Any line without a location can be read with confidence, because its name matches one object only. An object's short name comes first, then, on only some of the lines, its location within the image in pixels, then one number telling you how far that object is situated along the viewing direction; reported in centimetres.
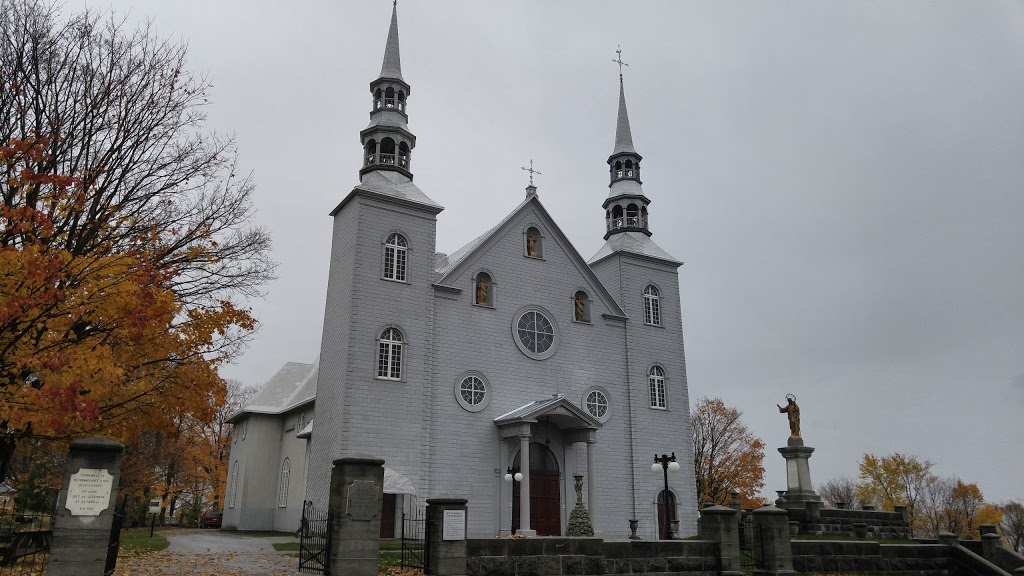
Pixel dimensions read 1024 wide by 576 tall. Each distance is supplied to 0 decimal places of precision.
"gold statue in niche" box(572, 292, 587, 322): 3136
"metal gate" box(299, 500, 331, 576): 1382
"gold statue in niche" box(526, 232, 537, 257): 3098
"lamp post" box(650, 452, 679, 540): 2072
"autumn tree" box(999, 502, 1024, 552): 6785
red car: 4283
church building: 2578
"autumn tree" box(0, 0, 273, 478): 1248
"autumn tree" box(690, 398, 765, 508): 4959
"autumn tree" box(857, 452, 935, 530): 5628
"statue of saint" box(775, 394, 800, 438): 2809
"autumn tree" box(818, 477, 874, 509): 8788
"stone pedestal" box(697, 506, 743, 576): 1711
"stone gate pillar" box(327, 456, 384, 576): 1305
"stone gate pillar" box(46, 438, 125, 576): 1090
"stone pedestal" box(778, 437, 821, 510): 2642
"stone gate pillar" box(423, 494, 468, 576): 1361
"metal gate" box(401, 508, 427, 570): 1581
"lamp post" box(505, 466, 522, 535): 2518
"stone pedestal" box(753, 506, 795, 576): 1752
